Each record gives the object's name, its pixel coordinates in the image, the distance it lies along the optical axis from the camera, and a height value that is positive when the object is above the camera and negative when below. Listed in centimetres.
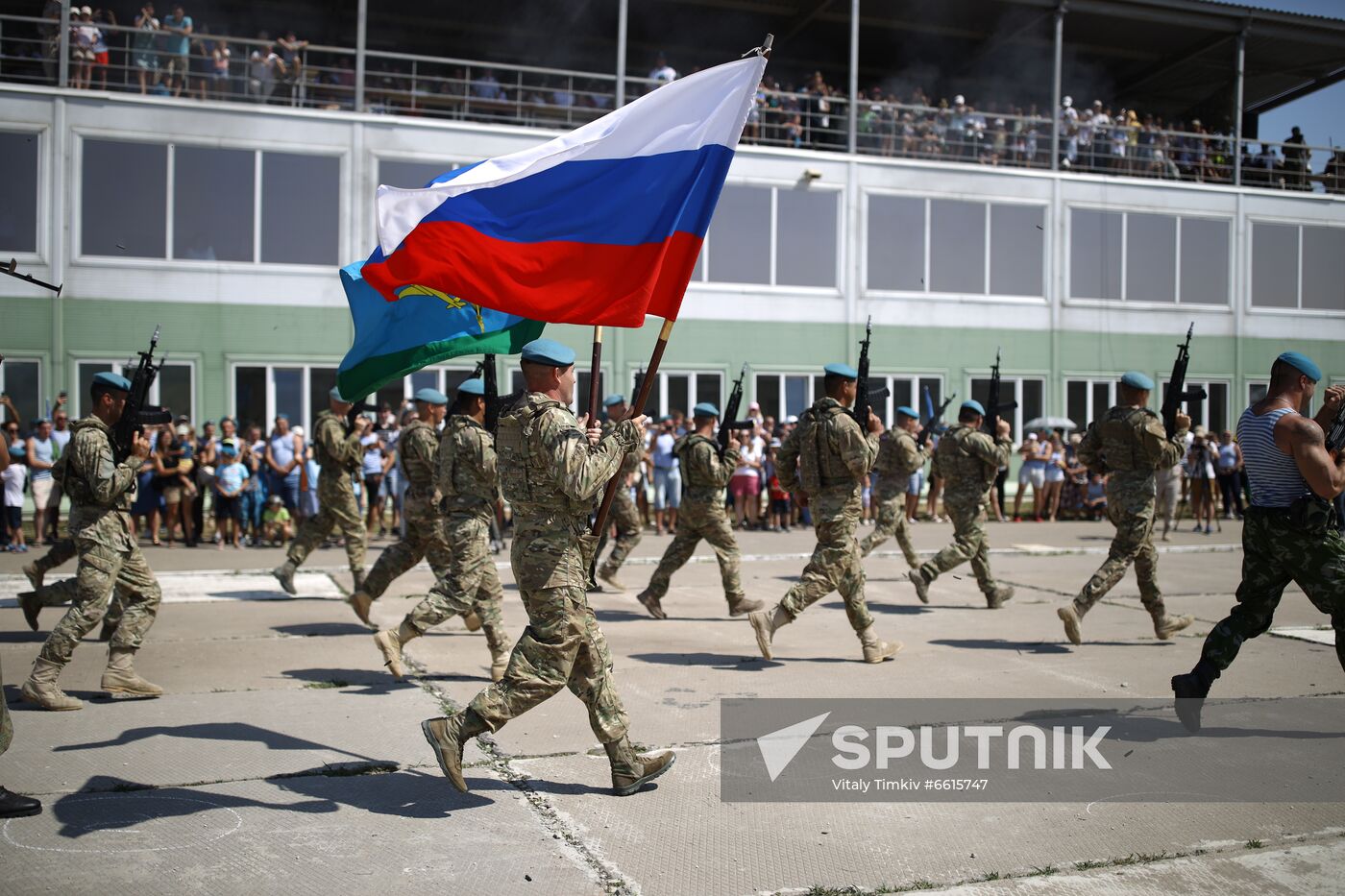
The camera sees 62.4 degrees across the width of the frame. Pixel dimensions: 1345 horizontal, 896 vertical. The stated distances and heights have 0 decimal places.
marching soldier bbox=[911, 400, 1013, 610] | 991 -46
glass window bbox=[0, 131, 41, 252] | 1822 +389
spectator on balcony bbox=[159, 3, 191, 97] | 1927 +669
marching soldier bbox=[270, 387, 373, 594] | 992 -53
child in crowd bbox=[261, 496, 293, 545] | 1505 -124
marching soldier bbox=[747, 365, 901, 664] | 739 -42
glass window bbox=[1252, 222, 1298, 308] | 2595 +422
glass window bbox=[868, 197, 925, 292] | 2302 +410
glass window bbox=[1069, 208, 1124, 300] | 2439 +418
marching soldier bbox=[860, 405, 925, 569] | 1136 -41
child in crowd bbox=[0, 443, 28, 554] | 1378 -100
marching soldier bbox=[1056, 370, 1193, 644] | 795 -36
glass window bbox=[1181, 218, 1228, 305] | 2525 +418
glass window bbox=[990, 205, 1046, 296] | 2383 +417
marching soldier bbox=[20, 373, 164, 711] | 622 -72
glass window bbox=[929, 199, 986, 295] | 2342 +412
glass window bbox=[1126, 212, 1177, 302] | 2472 +415
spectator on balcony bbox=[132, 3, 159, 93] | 1897 +669
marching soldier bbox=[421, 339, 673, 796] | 461 -55
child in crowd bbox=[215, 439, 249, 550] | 1486 -80
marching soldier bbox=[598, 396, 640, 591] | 1103 -98
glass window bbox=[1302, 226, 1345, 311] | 2641 +423
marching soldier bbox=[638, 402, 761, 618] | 951 -75
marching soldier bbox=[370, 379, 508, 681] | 684 -66
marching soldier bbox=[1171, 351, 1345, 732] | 521 -36
